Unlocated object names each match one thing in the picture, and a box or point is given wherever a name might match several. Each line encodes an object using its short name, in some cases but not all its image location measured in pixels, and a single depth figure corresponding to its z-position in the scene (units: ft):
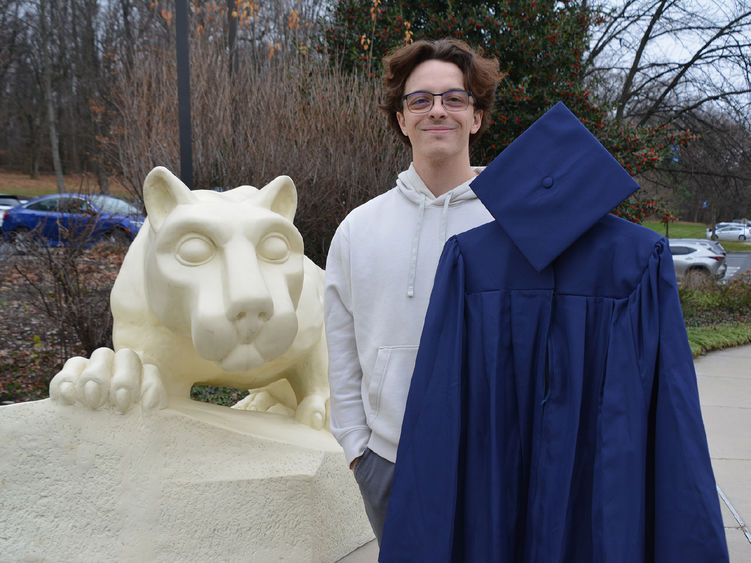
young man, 5.19
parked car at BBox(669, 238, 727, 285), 55.57
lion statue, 7.50
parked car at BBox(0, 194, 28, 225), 61.51
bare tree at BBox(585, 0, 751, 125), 49.67
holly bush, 24.73
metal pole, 12.39
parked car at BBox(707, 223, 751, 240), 131.95
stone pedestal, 8.09
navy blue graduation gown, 3.99
